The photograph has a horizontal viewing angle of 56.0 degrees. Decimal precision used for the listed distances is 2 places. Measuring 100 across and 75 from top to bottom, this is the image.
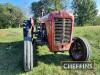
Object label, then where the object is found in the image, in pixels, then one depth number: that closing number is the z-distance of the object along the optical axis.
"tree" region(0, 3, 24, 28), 18.42
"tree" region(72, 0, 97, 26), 20.65
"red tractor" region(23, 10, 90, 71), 3.09
